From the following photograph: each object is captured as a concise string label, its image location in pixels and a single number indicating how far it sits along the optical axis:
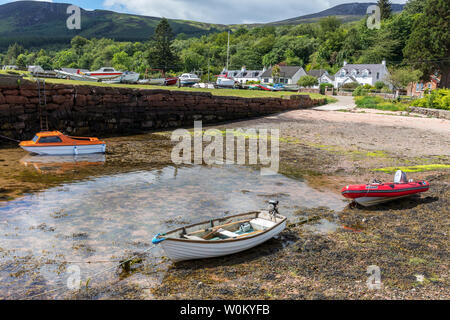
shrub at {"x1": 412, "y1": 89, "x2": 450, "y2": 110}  32.50
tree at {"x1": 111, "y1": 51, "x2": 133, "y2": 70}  110.42
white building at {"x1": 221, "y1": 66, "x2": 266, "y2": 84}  108.62
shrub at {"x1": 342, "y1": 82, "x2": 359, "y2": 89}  74.00
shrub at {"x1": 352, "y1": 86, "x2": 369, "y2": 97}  54.15
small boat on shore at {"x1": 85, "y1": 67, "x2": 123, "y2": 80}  37.31
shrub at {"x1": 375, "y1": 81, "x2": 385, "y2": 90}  67.31
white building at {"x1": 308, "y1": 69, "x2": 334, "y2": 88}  98.62
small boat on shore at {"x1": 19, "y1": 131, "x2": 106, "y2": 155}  16.83
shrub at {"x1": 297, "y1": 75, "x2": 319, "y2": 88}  76.44
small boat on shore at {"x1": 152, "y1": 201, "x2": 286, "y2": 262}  7.14
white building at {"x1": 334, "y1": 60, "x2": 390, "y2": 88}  89.62
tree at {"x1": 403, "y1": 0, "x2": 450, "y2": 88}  58.69
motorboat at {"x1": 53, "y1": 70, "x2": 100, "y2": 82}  35.66
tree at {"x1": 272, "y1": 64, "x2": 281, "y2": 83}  103.11
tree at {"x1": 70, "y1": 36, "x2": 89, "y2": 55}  158.32
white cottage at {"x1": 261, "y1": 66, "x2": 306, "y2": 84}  105.00
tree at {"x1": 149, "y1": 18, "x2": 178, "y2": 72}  81.31
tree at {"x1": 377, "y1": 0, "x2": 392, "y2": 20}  121.19
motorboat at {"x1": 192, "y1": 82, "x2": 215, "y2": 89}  44.68
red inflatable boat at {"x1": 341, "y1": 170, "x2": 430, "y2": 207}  10.78
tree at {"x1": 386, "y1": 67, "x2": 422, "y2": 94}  56.09
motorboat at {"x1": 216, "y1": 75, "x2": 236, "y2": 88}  47.38
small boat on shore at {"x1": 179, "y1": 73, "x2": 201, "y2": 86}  46.25
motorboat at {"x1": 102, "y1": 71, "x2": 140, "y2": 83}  37.78
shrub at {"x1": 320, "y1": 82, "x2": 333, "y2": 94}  60.26
